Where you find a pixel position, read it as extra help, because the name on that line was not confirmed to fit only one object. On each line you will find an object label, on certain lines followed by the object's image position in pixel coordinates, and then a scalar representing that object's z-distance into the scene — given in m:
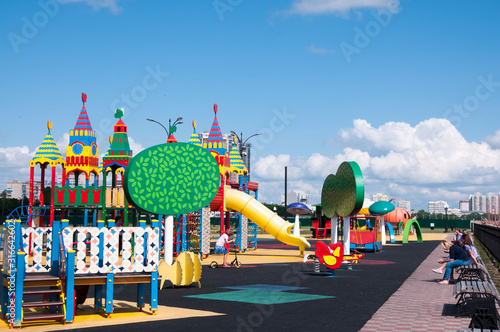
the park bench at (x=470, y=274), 15.77
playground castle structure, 11.13
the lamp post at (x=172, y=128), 28.79
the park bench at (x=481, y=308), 9.03
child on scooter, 22.44
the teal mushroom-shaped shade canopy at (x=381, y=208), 45.81
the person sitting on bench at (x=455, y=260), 17.03
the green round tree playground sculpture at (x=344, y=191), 27.98
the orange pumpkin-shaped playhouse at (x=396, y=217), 60.47
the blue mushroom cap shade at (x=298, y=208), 59.06
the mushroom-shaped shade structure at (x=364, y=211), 53.03
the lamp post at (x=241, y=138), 39.44
